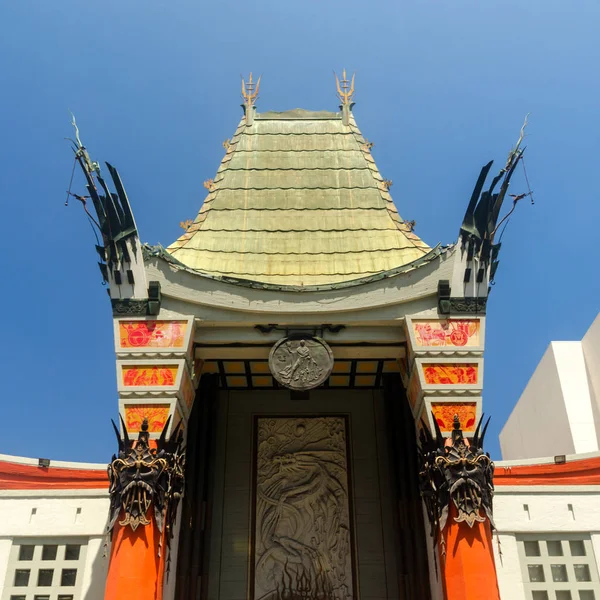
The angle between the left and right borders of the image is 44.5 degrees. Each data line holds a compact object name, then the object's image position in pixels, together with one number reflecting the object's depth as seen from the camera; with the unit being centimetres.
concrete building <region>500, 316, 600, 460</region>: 2125
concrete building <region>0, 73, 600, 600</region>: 1207
